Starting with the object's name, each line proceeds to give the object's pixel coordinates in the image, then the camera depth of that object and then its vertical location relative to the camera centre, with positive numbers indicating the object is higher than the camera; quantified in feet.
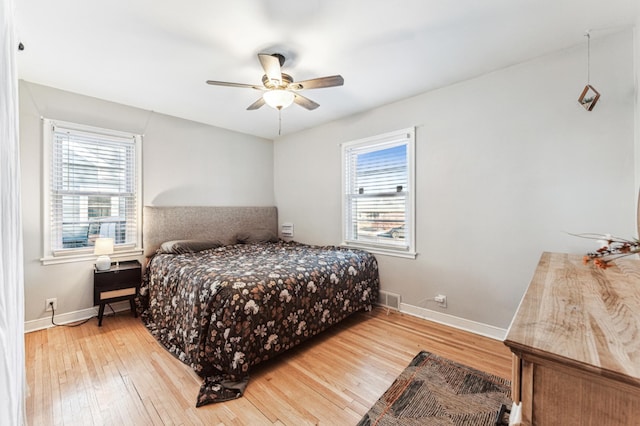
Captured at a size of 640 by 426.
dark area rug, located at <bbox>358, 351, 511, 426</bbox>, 5.13 -4.08
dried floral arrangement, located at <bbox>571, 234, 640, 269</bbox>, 4.04 -0.82
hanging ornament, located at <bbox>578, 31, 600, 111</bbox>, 6.39 +2.92
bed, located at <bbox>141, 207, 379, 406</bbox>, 6.13 -2.37
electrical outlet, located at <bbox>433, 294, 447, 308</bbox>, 9.15 -3.17
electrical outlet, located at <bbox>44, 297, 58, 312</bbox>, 8.88 -3.24
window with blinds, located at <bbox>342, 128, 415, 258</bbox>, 10.14 +0.75
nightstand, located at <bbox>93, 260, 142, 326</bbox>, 8.99 -2.66
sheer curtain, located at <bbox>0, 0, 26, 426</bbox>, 2.12 -0.08
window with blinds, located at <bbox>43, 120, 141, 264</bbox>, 9.04 +0.76
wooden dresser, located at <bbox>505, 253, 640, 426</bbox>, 1.75 -1.06
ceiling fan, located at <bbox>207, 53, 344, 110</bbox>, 6.59 +3.47
